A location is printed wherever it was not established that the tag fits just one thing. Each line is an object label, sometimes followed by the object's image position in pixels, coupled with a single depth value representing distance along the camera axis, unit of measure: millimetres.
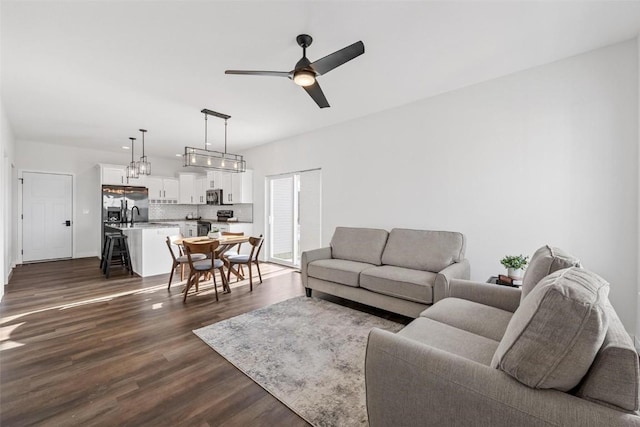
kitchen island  4879
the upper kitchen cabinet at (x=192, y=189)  7938
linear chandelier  3983
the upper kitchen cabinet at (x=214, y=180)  7170
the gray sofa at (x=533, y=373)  906
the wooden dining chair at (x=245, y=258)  4375
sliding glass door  5371
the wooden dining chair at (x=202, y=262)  3685
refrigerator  6531
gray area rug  1798
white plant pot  2694
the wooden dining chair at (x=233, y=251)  4797
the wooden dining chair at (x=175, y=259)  4223
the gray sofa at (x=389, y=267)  2865
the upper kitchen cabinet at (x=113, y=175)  6492
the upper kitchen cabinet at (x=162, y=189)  7457
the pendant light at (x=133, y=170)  4977
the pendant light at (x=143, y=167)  4941
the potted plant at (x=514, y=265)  2697
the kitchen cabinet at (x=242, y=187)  6512
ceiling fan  2037
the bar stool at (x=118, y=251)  4961
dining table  4402
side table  2770
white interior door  6051
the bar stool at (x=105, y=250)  5182
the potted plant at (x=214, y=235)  4688
